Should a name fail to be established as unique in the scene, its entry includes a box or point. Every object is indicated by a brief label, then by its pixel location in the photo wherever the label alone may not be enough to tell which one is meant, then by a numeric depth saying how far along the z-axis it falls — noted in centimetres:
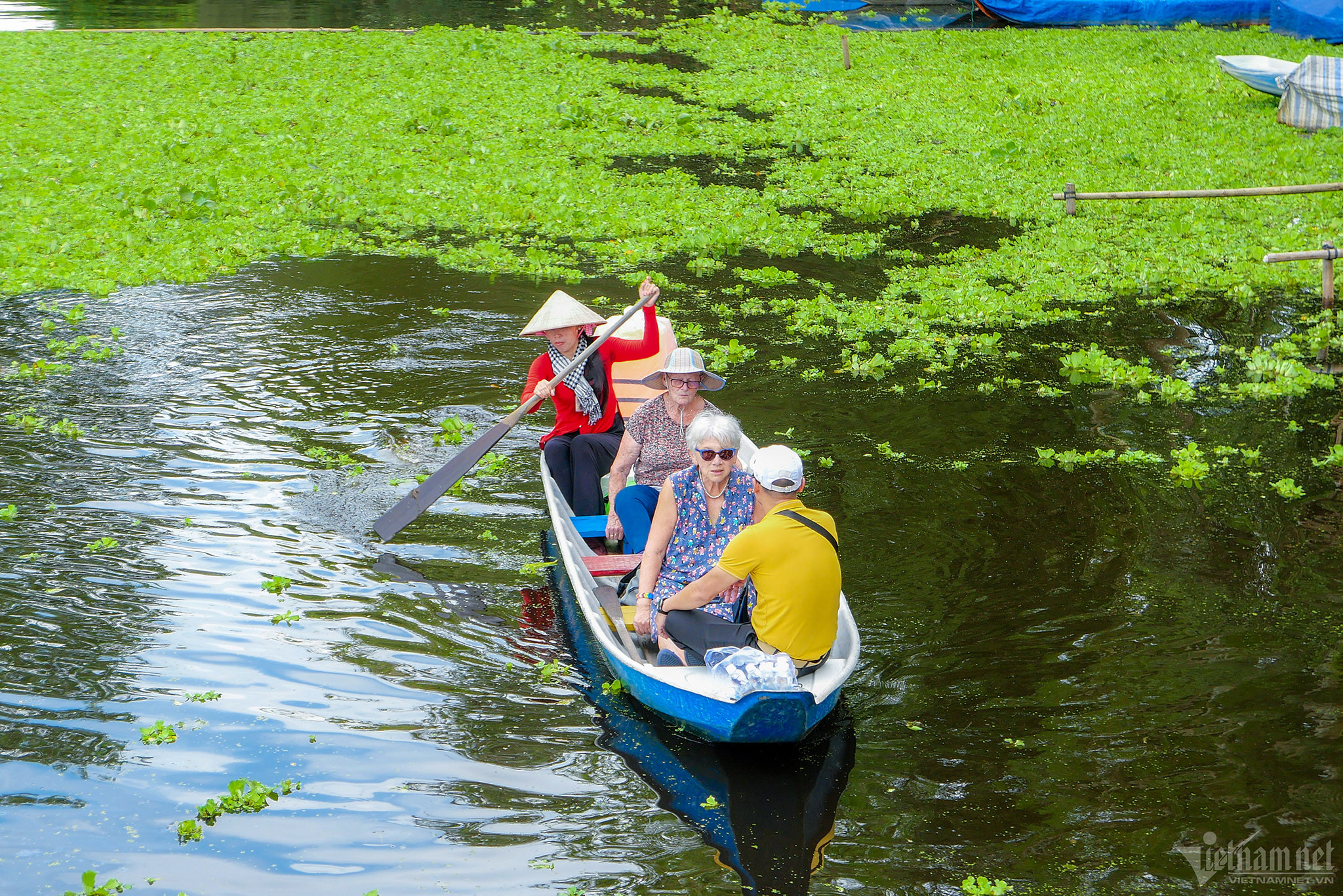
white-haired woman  1256
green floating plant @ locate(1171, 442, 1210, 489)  1742
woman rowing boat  1633
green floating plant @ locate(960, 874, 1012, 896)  960
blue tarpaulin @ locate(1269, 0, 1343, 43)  5216
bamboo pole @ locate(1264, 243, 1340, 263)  2200
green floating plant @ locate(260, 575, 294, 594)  1484
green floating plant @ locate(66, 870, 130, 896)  953
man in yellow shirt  1102
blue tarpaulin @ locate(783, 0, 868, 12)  6225
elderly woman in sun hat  1472
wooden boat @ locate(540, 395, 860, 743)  1077
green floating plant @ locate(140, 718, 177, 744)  1179
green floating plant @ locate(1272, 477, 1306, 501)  1687
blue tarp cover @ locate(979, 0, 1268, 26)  5725
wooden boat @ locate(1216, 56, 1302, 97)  4094
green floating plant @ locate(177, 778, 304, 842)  1065
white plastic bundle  1071
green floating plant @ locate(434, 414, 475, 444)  1962
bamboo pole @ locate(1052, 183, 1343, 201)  2634
